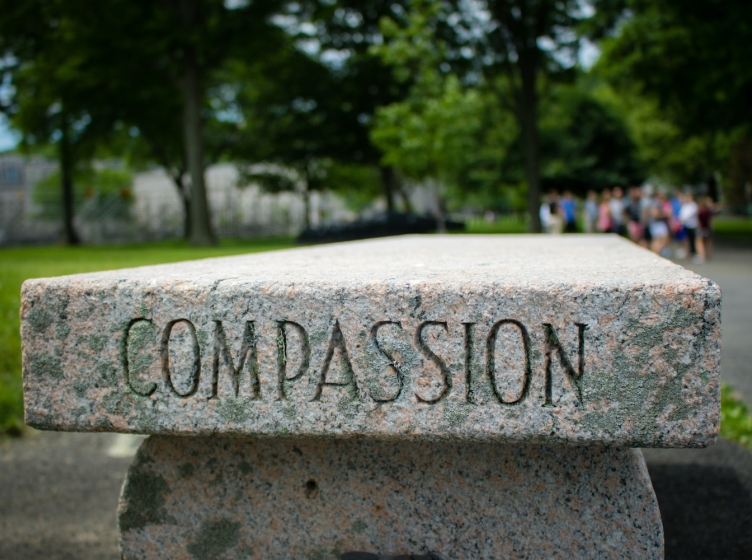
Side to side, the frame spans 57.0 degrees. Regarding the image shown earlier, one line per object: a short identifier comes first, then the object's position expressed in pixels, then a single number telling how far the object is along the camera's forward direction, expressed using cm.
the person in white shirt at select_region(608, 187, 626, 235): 1685
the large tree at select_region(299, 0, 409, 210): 2617
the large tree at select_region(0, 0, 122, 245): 2050
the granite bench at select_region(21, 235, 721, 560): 151
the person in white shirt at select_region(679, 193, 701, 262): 1448
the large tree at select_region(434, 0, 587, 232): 1947
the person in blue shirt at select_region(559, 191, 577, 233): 1892
